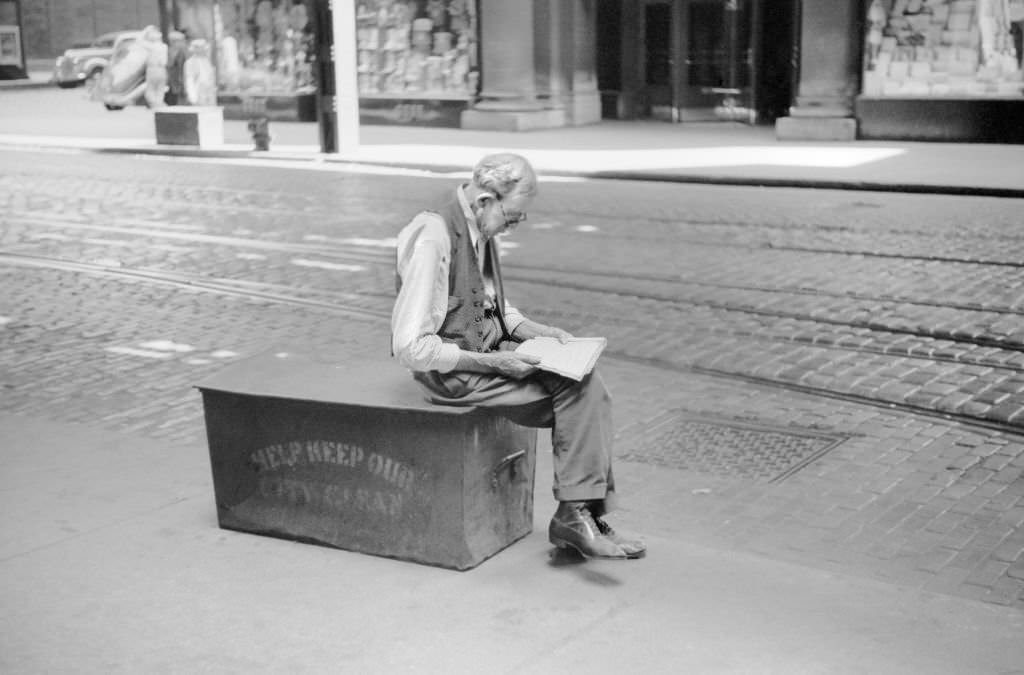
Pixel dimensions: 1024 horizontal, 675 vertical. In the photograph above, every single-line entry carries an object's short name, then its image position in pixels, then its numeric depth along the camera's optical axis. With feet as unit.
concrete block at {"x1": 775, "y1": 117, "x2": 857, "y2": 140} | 73.61
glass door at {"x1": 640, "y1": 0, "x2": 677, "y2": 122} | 88.17
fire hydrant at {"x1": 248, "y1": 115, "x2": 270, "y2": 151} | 74.59
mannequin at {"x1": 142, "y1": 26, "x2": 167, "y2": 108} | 101.67
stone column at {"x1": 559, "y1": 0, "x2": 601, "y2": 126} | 88.38
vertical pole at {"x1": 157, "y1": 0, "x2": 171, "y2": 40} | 102.01
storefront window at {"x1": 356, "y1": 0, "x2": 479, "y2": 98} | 89.66
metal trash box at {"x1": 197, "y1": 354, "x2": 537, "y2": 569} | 15.60
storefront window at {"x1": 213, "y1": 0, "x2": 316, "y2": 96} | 95.71
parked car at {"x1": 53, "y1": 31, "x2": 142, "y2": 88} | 144.87
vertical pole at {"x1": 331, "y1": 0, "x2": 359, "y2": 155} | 71.61
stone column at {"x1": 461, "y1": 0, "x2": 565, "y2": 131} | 85.56
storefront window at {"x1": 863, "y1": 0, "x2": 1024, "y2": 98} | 69.21
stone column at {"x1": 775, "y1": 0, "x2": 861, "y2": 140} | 73.20
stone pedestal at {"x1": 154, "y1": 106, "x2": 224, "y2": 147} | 78.69
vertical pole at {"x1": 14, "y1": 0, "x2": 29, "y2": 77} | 144.87
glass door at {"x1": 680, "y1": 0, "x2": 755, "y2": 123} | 83.87
